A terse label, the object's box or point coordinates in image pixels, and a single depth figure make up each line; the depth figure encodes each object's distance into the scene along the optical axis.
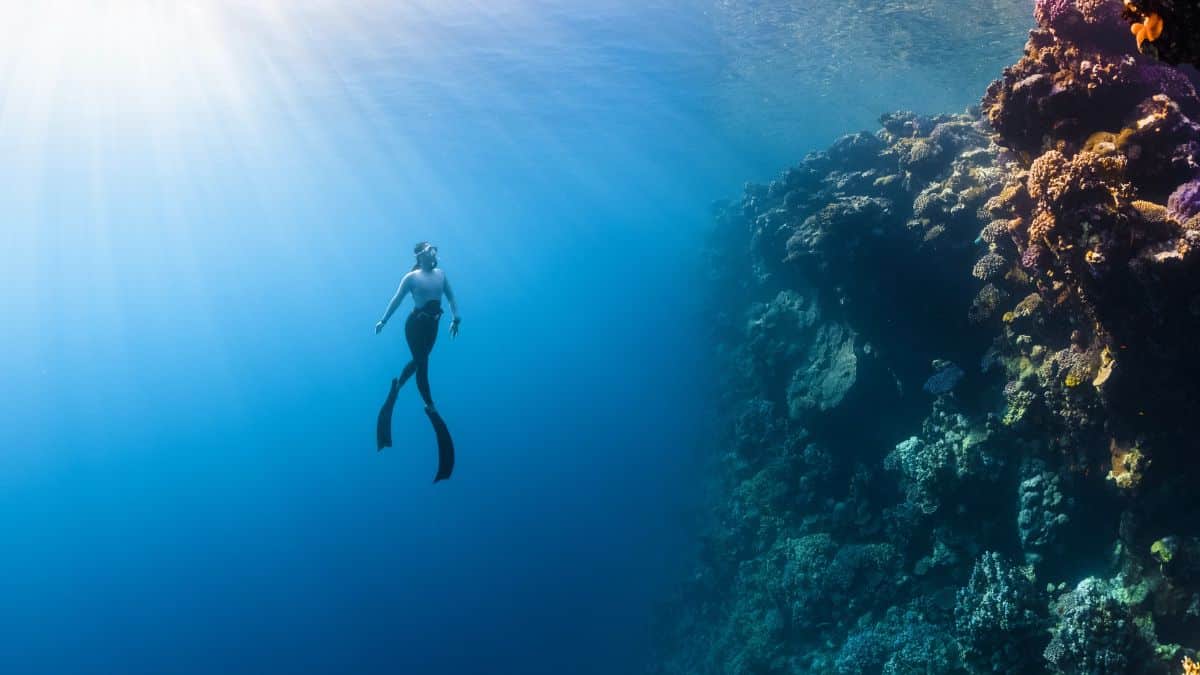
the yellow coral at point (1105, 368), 6.61
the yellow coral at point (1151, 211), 5.75
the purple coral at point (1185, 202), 5.54
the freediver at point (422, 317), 11.41
